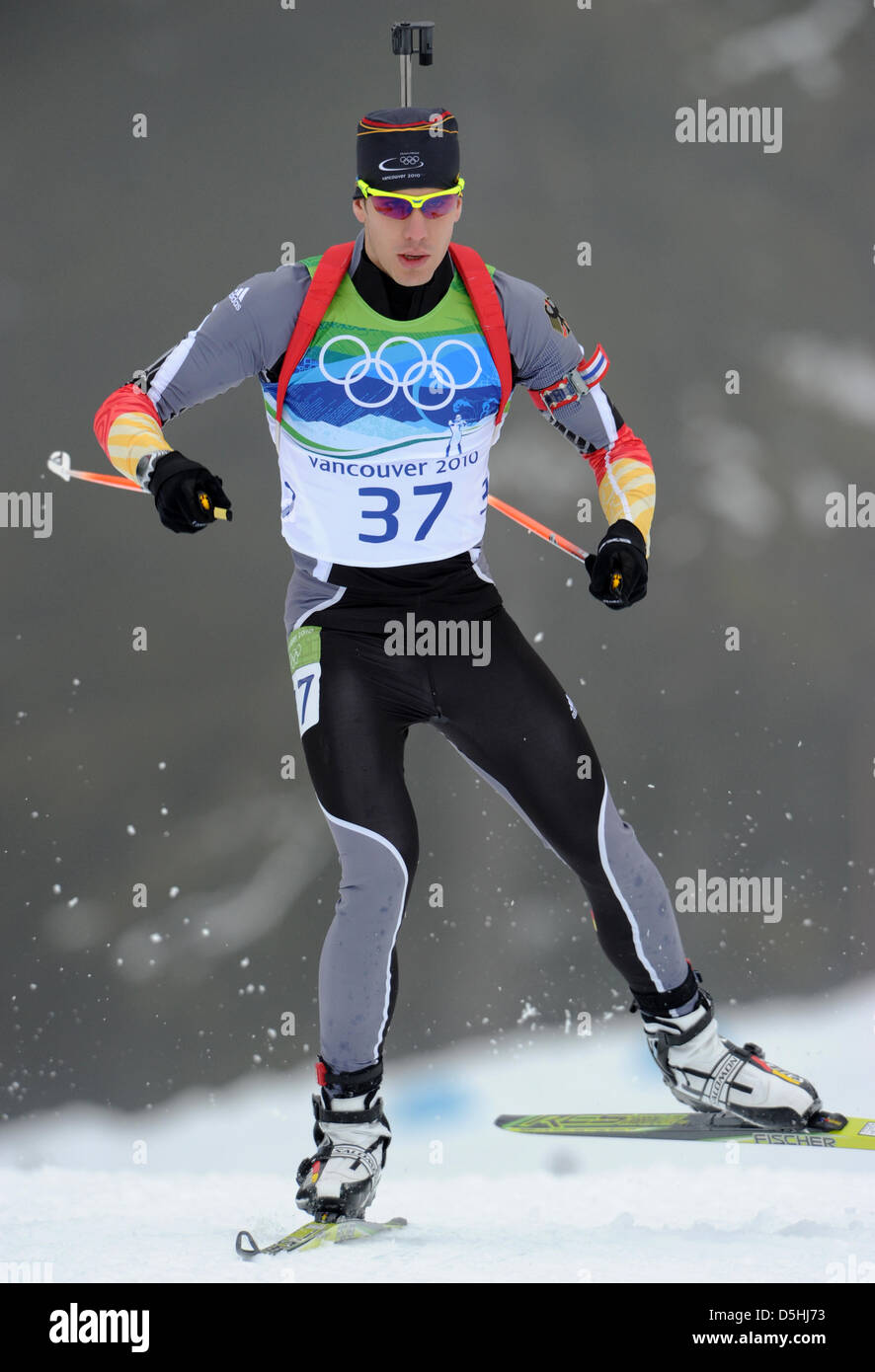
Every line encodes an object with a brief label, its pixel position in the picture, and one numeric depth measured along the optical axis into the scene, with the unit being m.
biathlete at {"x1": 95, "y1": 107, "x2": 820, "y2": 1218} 5.44
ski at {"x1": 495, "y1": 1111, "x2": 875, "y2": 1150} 5.94
